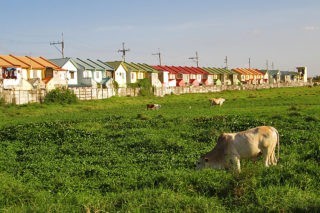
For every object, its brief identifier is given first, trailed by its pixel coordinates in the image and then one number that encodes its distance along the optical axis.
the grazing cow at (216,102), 44.03
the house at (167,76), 102.12
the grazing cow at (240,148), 12.35
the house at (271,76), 156.38
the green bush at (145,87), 69.88
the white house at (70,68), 74.75
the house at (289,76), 161.00
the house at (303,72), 167.11
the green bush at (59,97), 50.88
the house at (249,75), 143.36
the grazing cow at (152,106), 41.75
